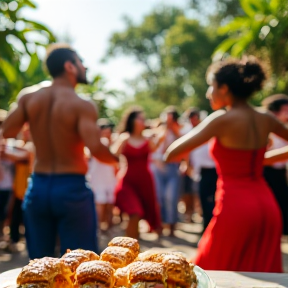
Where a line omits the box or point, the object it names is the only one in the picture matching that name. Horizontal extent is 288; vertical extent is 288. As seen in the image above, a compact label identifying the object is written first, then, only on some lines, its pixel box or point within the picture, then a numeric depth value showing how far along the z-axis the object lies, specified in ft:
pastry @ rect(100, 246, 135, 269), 5.15
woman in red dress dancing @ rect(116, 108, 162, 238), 19.20
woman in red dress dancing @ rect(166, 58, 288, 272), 8.52
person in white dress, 22.85
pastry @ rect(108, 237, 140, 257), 5.66
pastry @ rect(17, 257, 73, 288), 4.44
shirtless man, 8.89
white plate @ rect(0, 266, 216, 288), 4.92
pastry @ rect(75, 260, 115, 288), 4.50
